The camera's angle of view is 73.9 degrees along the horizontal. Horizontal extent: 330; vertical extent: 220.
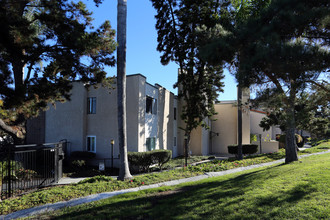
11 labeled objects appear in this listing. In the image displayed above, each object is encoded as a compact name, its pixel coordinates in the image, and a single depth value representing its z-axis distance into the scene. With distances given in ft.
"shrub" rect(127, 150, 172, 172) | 44.34
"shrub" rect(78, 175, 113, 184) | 30.45
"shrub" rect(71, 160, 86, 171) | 47.44
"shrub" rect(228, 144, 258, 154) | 70.18
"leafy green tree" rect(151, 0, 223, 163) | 60.03
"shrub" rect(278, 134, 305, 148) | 85.10
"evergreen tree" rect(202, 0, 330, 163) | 15.60
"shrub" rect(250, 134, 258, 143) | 90.46
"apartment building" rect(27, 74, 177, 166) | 50.90
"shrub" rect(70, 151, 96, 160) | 51.31
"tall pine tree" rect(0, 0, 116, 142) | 26.48
